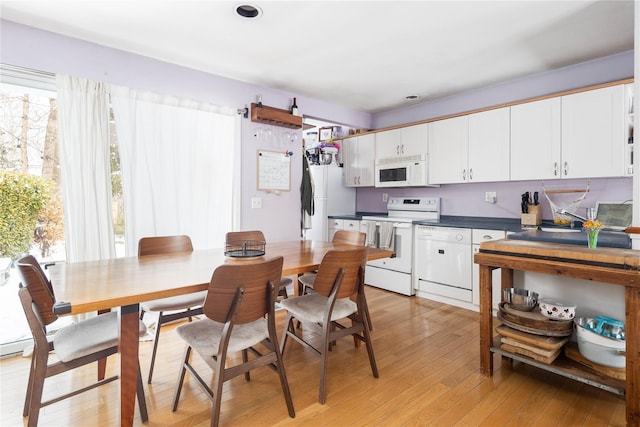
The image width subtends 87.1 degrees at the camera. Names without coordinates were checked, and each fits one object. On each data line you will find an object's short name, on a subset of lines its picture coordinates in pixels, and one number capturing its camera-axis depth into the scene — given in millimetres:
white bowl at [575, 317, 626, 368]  1782
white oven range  3963
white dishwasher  3496
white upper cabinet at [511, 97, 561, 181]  3113
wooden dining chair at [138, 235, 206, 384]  2160
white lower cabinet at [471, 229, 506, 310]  3268
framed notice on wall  3738
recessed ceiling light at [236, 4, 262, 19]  2233
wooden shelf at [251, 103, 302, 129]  3564
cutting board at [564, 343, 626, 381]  1783
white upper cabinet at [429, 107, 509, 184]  3469
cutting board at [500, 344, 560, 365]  1957
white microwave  4102
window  2512
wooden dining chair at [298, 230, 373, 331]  2723
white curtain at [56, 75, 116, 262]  2572
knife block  3305
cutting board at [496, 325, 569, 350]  1945
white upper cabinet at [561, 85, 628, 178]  2756
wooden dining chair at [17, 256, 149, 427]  1442
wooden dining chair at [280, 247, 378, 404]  1925
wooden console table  1641
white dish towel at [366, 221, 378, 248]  4203
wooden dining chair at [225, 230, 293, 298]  2795
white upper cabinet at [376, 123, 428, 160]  4109
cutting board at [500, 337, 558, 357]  1952
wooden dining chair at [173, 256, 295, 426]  1534
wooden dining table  1365
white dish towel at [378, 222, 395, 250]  4039
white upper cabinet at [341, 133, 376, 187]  4691
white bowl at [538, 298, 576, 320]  1959
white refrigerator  4711
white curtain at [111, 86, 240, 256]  2873
